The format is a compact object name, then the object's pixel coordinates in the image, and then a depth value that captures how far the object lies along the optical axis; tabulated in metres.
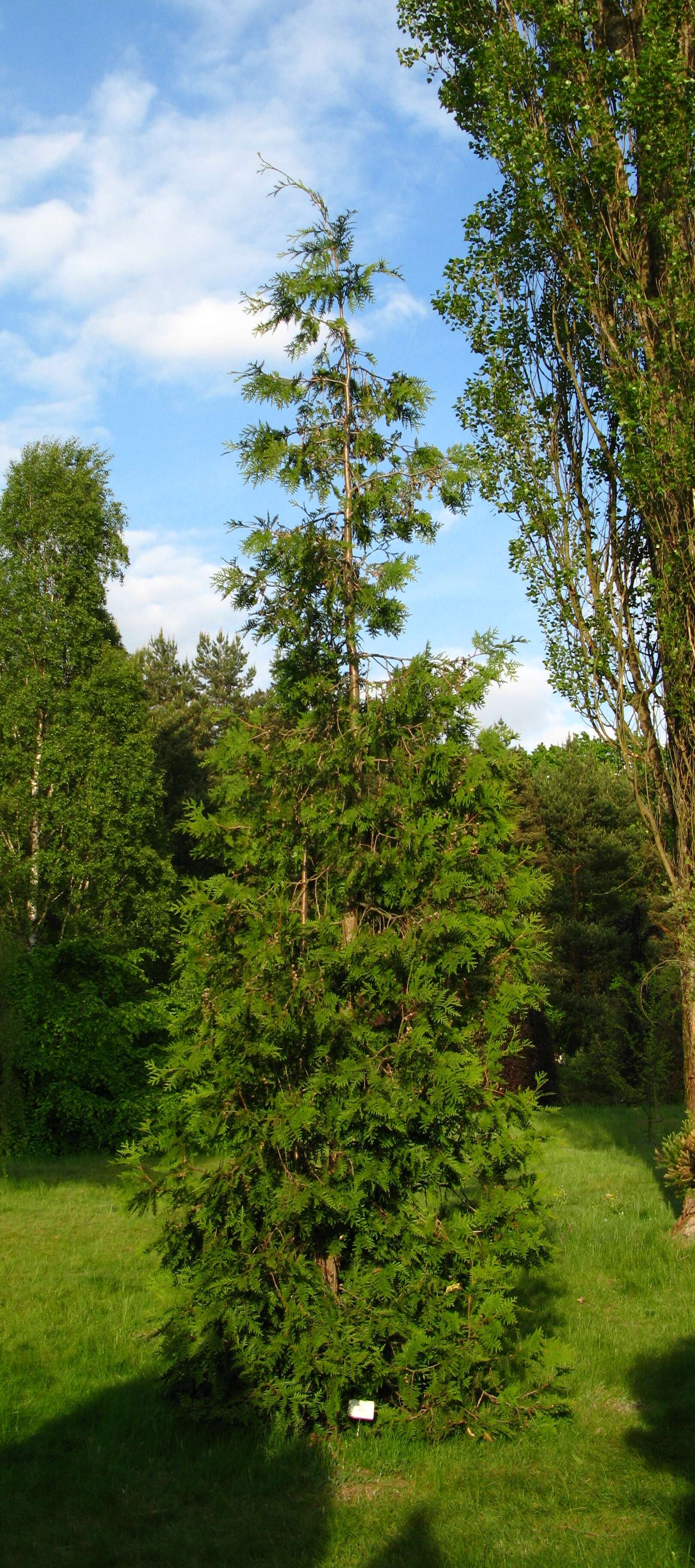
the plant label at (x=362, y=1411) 4.86
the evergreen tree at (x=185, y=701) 27.98
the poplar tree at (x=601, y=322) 9.09
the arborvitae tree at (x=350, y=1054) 4.98
